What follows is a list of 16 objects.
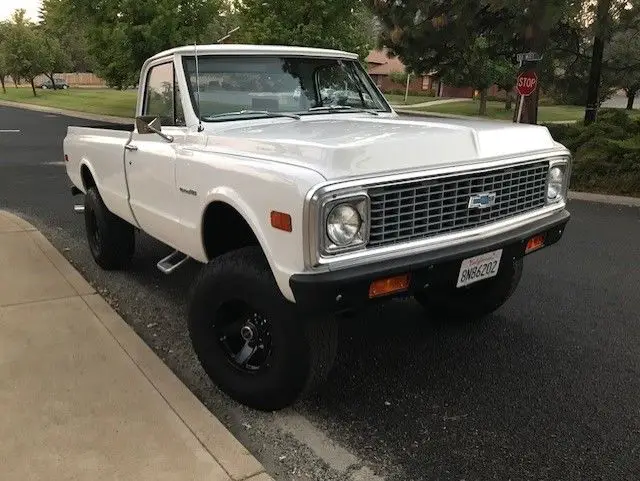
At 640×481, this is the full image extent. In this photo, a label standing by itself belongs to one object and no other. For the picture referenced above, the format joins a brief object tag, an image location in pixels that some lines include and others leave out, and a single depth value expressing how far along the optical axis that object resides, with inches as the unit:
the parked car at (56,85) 2745.8
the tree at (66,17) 993.5
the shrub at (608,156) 390.0
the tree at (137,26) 960.9
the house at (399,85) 2178.9
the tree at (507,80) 1064.3
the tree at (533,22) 372.5
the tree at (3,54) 2108.3
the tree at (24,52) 2036.2
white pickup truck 110.7
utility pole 517.8
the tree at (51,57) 2116.1
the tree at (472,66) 569.5
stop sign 455.8
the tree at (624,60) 519.2
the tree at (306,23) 800.3
